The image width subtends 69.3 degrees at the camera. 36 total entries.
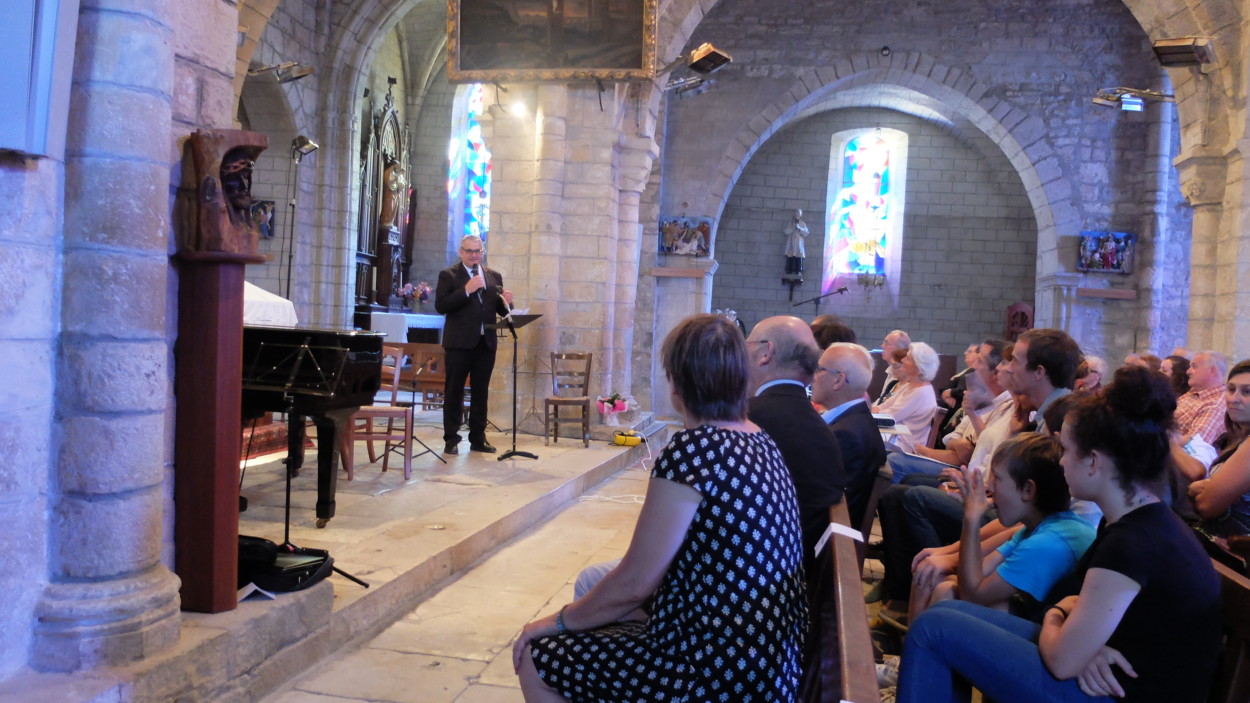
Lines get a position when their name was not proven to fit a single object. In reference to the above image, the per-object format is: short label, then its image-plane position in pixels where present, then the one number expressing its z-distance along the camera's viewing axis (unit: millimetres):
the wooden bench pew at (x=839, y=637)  1221
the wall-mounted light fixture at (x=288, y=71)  8734
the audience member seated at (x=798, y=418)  2445
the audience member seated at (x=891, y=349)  5400
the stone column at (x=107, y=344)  2012
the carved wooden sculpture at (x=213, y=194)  2281
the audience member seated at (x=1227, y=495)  2578
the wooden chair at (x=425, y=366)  7391
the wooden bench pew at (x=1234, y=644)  1756
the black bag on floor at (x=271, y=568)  2676
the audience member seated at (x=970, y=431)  3980
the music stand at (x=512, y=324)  5941
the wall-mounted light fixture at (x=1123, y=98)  9167
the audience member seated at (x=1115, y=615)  1640
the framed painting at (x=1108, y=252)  12203
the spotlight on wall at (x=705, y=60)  7953
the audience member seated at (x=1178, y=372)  4562
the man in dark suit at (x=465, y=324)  6059
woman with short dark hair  1594
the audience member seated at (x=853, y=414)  3016
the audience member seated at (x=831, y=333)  4453
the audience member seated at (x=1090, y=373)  4016
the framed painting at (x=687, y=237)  12539
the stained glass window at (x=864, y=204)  15758
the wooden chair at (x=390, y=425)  5090
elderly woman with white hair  4555
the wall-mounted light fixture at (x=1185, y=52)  6738
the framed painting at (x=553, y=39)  7133
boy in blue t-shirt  2135
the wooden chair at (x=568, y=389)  7297
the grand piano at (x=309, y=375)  3455
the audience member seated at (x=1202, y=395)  3740
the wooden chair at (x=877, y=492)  3004
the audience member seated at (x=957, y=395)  4332
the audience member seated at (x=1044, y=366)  3145
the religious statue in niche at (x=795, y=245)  15016
